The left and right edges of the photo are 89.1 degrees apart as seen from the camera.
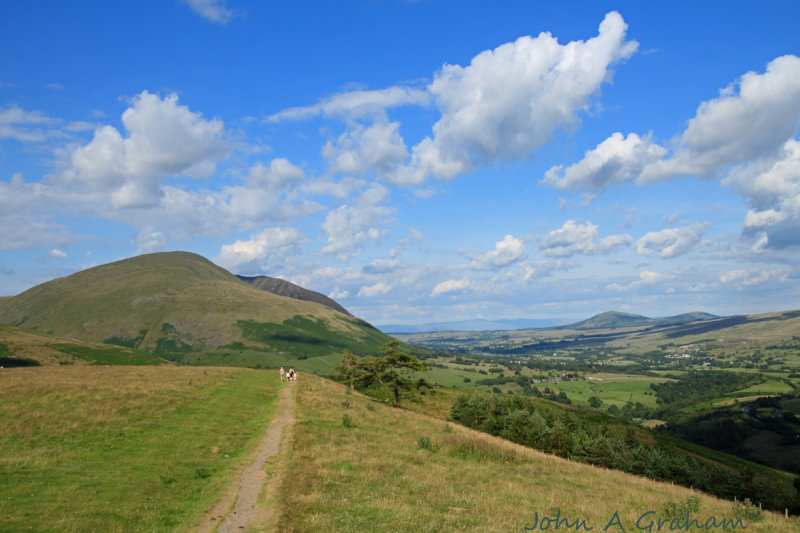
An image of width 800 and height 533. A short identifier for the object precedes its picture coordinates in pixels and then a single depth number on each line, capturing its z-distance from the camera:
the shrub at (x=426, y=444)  31.03
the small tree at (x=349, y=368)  72.85
